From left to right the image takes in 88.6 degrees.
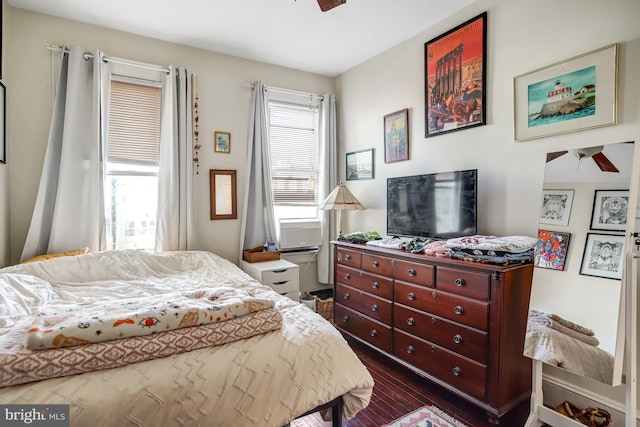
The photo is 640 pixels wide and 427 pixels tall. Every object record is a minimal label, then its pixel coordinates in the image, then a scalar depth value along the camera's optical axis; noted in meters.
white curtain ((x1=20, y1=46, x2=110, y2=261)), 2.57
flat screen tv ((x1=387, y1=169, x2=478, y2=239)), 2.29
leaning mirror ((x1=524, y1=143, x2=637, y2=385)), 1.53
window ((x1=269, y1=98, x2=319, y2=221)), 3.69
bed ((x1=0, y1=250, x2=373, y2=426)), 0.99
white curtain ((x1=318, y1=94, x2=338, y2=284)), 3.83
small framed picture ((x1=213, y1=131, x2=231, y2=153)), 3.32
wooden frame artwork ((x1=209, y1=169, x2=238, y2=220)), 3.30
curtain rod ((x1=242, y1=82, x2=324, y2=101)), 3.47
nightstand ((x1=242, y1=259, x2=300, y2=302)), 3.01
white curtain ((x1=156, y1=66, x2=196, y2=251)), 3.01
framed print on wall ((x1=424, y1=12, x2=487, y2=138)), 2.40
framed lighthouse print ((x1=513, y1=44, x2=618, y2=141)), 1.77
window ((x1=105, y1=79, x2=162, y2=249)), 2.90
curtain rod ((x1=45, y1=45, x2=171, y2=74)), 2.65
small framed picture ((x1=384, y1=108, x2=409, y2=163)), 3.02
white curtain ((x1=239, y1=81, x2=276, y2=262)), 3.44
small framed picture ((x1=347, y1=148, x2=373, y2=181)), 3.48
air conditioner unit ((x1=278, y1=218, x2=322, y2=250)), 3.61
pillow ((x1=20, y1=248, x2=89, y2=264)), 2.39
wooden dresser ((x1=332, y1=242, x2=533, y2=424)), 1.80
